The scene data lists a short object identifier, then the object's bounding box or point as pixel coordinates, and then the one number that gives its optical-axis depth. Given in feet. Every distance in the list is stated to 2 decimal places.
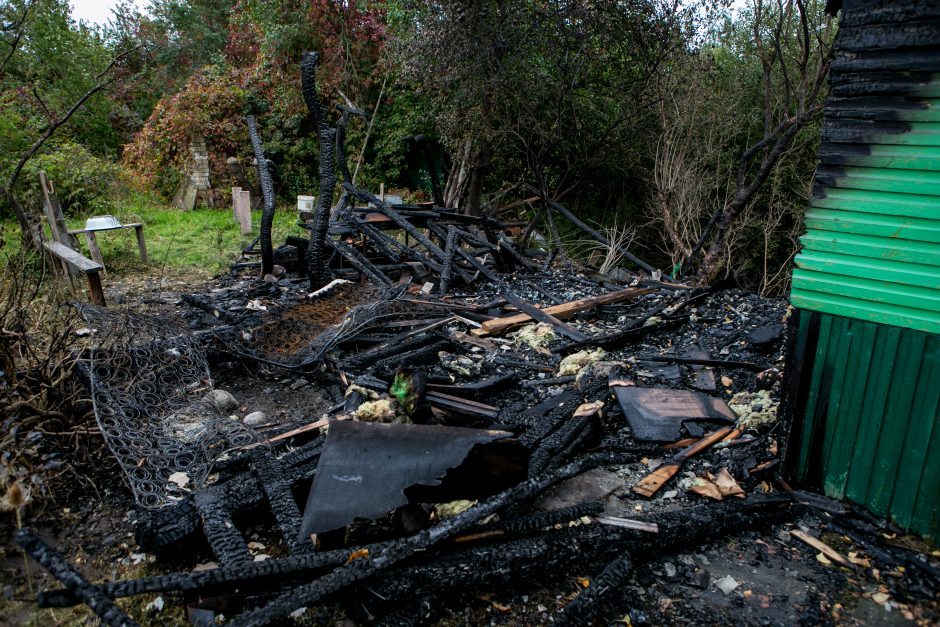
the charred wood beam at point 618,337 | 19.88
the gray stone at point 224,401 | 15.49
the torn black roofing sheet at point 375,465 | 9.76
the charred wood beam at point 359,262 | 25.65
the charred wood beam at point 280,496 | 9.82
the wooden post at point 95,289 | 20.61
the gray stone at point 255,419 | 14.80
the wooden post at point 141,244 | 29.58
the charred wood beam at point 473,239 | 30.27
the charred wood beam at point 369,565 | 8.22
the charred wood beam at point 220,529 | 9.39
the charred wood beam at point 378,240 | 28.19
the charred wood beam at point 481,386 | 15.37
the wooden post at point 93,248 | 26.91
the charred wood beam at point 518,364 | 18.35
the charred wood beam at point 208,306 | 20.72
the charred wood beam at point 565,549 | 8.97
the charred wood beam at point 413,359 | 17.66
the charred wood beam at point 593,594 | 8.78
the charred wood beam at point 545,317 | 20.72
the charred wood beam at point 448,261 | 26.22
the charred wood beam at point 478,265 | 27.61
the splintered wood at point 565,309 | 21.43
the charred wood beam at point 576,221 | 31.10
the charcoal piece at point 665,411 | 14.32
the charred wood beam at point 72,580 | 7.52
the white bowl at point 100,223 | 25.93
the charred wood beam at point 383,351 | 18.20
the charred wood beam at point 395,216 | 27.99
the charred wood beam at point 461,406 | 14.23
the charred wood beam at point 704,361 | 17.78
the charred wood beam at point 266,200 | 23.96
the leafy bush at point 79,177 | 31.17
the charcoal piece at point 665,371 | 17.28
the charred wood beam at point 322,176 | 21.83
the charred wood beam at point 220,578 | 7.83
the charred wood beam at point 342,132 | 24.39
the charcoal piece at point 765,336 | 18.62
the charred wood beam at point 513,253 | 30.60
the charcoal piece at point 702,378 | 16.70
